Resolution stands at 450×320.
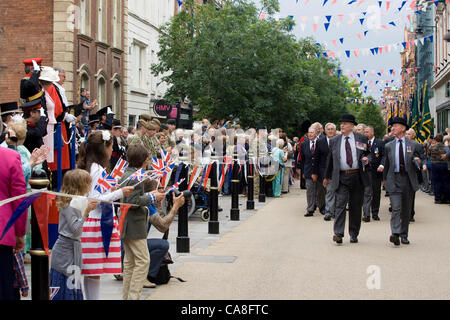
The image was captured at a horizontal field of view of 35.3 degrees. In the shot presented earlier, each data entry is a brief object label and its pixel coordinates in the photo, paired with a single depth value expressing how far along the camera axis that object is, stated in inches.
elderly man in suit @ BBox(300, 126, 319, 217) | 650.8
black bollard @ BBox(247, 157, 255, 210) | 690.8
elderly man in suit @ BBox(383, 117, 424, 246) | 446.3
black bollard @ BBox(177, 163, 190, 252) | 392.5
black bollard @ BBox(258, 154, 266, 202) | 797.9
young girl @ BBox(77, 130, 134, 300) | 233.5
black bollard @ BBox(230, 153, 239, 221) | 588.1
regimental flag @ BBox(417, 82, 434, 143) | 1149.1
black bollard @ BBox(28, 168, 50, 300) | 180.1
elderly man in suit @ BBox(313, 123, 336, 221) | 605.9
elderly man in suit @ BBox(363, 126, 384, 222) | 596.7
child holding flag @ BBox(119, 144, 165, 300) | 256.5
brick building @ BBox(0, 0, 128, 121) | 1046.4
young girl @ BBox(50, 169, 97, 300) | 223.1
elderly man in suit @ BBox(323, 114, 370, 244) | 452.1
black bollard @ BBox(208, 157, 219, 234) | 475.8
